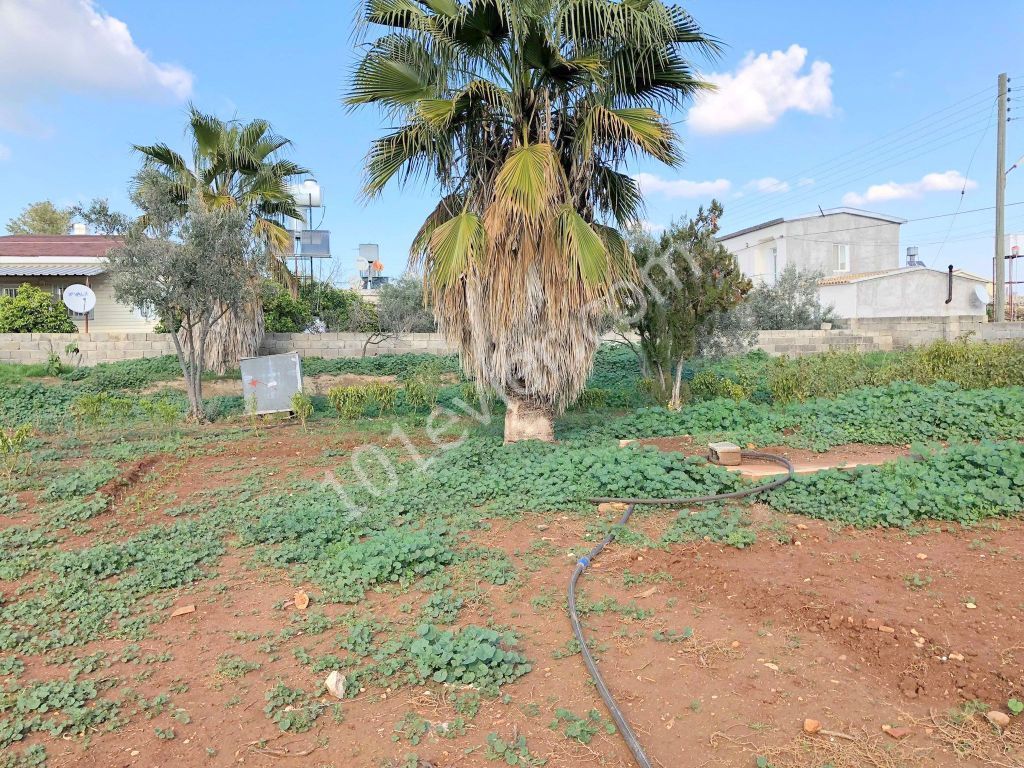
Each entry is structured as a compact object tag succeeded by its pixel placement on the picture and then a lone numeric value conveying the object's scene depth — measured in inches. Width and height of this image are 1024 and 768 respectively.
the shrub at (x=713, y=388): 401.1
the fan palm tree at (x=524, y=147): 261.1
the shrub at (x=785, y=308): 796.0
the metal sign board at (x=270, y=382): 432.8
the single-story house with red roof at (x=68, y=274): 729.6
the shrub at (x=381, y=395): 420.7
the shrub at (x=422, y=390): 427.5
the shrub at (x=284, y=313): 625.6
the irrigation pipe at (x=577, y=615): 107.6
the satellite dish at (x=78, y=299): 644.7
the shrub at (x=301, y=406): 394.6
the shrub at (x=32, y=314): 596.1
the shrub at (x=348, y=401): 404.2
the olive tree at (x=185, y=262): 391.5
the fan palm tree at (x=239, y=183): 493.0
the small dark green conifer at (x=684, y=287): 370.9
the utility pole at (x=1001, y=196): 686.5
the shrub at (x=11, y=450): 273.7
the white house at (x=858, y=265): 1007.6
